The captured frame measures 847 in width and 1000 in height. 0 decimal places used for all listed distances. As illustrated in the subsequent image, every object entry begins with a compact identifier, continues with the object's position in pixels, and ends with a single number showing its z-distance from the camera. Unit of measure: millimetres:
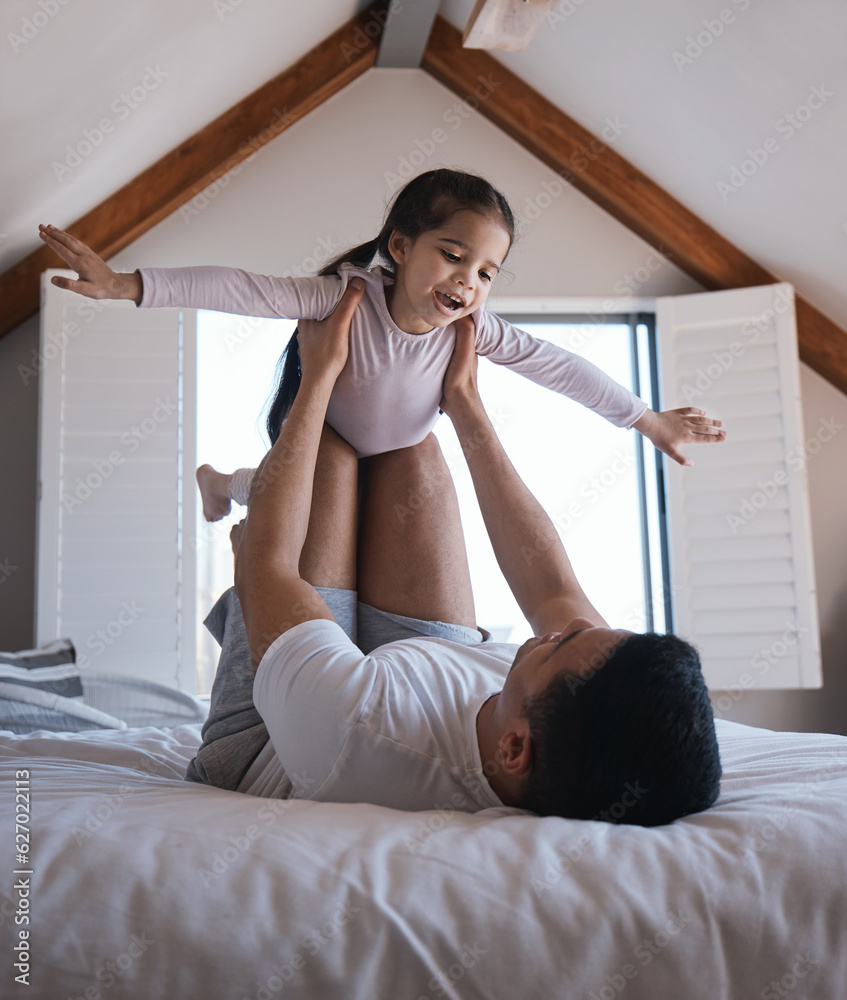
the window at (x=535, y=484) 3000
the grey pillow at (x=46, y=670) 2129
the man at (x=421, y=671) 772
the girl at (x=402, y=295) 1479
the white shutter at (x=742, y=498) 3145
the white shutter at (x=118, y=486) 2963
